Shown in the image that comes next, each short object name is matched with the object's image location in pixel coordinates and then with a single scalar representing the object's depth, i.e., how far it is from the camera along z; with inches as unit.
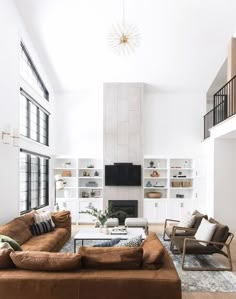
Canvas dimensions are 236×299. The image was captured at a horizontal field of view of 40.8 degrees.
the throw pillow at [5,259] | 125.8
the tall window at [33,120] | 295.3
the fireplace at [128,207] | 379.2
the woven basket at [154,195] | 386.3
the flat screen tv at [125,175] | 379.2
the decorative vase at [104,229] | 244.2
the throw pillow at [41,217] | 254.4
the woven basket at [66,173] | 393.4
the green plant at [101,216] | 251.3
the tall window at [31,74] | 294.0
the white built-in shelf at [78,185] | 386.0
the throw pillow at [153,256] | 125.7
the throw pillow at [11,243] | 150.9
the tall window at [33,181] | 296.1
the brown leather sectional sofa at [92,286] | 115.7
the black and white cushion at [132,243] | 145.2
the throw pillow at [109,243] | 152.8
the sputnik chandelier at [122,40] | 219.3
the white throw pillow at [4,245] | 133.3
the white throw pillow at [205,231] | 208.5
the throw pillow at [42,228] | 243.5
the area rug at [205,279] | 171.0
